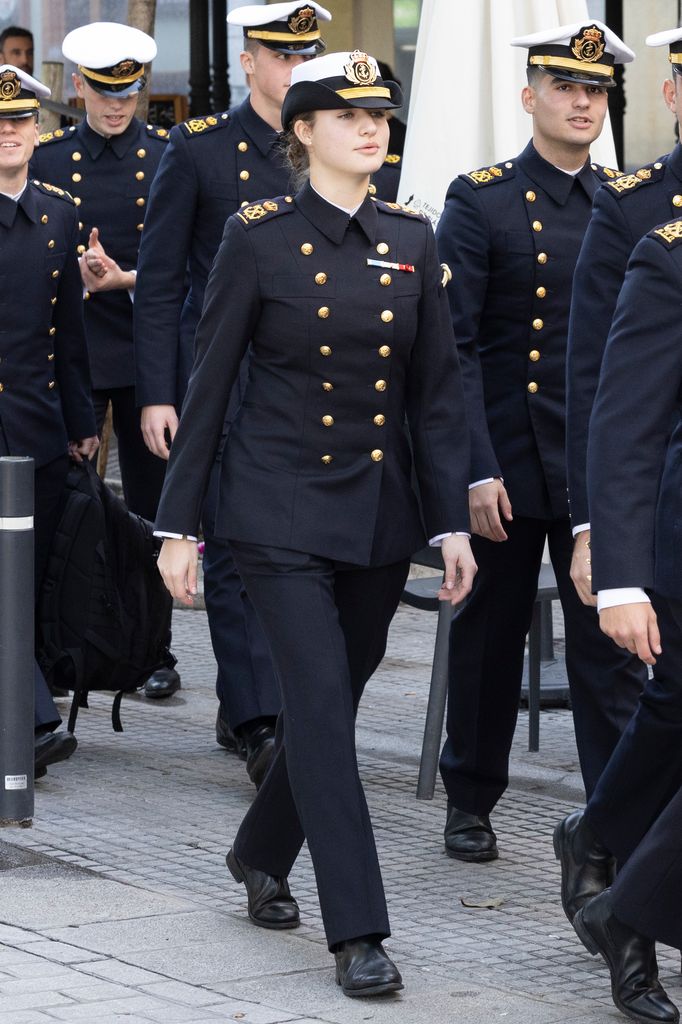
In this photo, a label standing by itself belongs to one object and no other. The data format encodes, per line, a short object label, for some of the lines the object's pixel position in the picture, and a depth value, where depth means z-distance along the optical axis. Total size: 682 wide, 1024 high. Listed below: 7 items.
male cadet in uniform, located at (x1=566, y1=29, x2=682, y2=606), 9.19
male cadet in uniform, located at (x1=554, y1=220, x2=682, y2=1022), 7.82
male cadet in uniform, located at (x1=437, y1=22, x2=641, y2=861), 10.35
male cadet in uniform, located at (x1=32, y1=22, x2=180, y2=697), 14.74
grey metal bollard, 10.85
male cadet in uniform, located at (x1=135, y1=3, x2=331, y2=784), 12.26
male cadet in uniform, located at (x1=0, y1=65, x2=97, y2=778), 12.56
